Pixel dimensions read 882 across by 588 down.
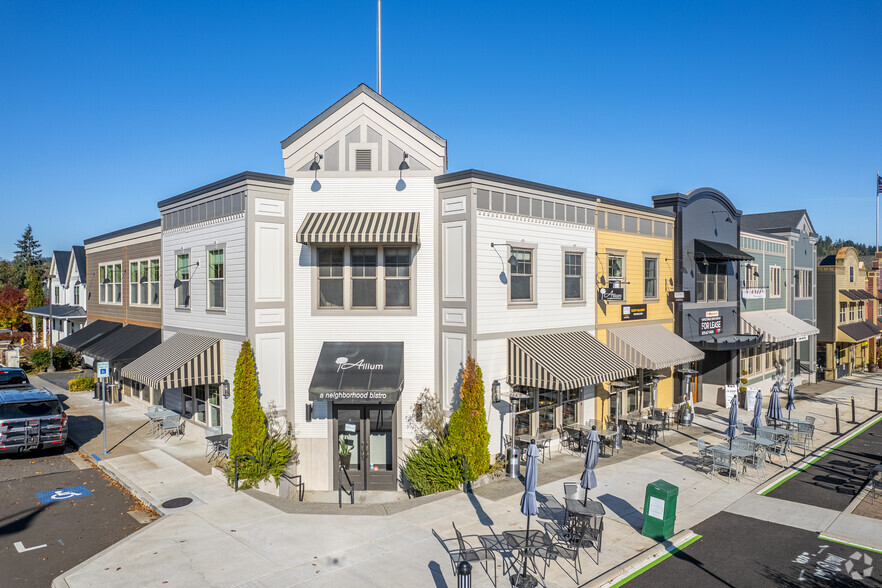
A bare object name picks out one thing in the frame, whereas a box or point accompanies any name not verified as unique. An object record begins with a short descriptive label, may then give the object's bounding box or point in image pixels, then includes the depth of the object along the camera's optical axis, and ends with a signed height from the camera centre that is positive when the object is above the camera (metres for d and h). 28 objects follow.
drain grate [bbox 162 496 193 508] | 14.00 -5.17
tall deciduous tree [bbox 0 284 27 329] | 60.56 -1.38
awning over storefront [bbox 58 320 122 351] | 28.92 -2.09
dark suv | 18.11 -4.10
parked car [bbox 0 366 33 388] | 27.57 -3.97
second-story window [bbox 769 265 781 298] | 33.66 +0.65
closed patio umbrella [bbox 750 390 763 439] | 18.89 -4.19
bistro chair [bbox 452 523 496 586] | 10.29 -4.92
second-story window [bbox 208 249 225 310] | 18.23 +0.51
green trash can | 12.14 -4.70
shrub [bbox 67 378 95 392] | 31.56 -4.97
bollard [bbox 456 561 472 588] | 8.58 -4.29
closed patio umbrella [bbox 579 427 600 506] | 12.93 -4.02
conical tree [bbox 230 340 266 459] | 15.66 -3.25
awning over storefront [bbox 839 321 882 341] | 39.19 -2.76
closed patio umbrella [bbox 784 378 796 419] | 22.70 -4.33
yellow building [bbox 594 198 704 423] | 21.55 -0.46
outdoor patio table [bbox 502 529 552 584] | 10.32 -4.71
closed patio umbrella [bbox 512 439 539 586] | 10.11 -3.86
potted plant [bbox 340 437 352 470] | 16.83 -4.73
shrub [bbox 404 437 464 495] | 15.40 -4.80
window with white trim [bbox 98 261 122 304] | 29.72 +0.68
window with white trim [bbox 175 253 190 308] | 20.39 +0.54
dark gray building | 25.42 +0.60
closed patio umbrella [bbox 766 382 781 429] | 20.50 -4.17
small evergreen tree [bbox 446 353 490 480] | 15.67 -3.68
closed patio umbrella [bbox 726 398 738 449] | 17.81 -4.14
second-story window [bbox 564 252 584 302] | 20.11 +0.59
